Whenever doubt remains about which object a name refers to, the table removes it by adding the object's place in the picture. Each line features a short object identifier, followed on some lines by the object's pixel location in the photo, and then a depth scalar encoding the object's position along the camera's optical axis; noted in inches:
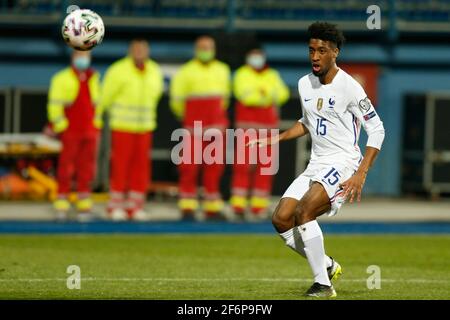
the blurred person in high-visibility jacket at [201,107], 773.3
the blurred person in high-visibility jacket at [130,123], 757.3
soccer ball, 496.1
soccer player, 414.0
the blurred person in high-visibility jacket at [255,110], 786.2
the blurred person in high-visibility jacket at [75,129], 759.7
